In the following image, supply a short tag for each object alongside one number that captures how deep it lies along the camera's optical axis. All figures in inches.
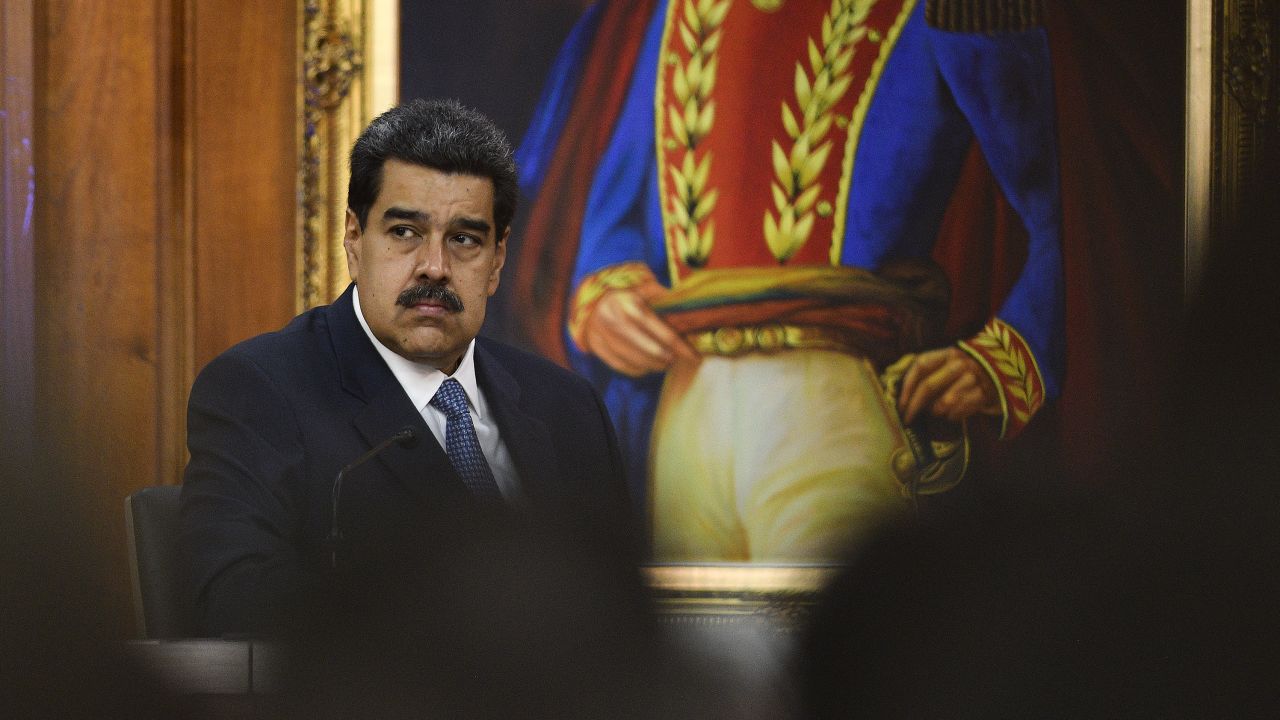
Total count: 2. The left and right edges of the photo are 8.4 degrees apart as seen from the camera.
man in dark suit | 290.1
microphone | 271.1
